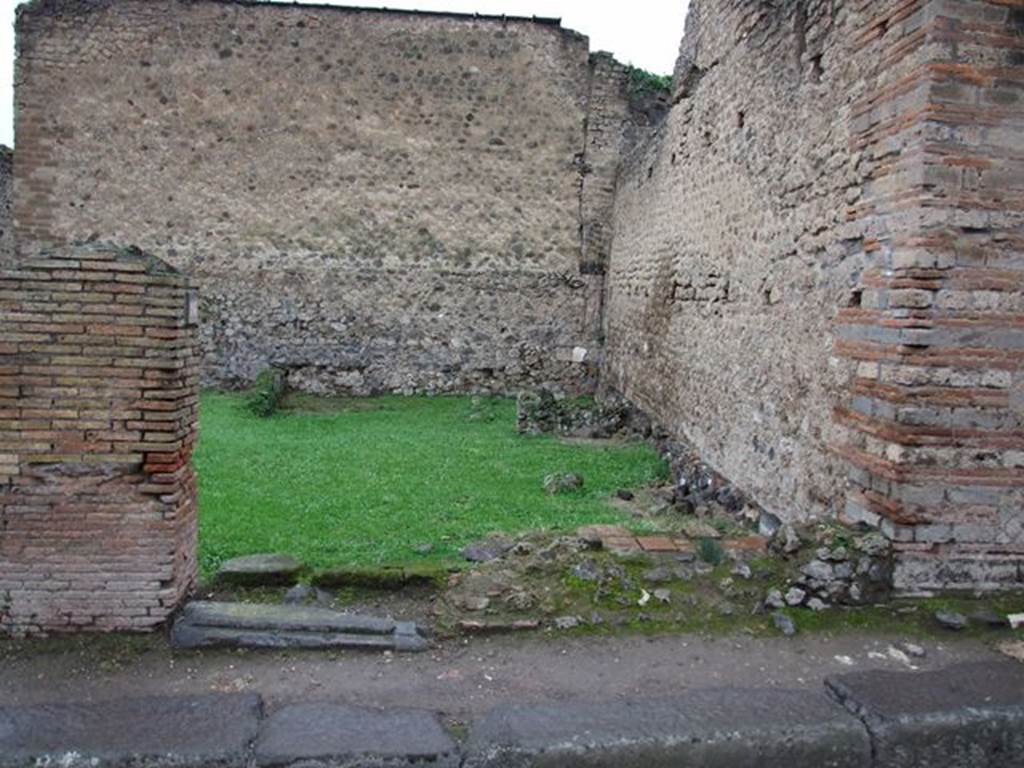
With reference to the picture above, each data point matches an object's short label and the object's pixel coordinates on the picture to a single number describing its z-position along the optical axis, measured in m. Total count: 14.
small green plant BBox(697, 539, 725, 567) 5.09
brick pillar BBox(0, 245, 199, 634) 4.09
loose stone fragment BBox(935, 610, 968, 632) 4.51
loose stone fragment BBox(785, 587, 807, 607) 4.72
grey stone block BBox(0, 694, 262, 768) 3.24
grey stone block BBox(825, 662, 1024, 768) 3.60
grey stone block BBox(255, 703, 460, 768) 3.27
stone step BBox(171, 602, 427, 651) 4.14
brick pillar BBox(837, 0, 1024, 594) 4.60
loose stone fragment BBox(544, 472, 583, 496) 8.66
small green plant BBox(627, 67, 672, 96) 15.77
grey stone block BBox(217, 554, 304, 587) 4.73
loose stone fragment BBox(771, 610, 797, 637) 4.50
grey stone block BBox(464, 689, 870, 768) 3.38
